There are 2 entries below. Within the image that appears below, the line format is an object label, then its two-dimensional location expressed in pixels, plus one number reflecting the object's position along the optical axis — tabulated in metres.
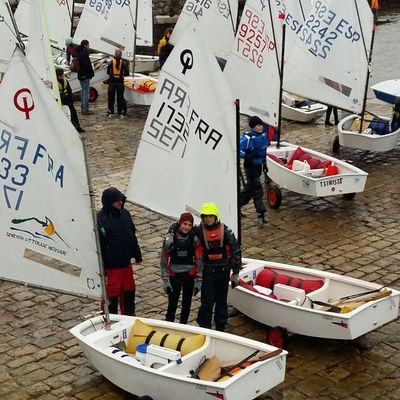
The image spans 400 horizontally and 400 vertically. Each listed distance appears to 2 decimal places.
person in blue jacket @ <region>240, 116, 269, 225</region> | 13.15
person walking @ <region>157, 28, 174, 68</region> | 23.06
